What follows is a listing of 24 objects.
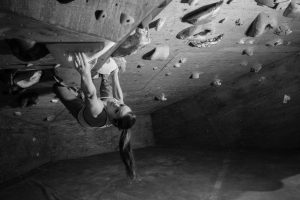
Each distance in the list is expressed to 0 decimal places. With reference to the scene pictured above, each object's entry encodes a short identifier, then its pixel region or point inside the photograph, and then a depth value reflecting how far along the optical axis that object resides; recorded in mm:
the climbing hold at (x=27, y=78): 2061
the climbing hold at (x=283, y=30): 2447
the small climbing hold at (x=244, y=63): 3281
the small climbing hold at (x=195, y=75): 3325
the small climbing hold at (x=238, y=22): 2116
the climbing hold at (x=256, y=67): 3522
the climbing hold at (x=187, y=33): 2096
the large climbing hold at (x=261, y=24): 2163
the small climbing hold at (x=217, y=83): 3836
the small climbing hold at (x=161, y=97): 4071
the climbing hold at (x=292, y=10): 2055
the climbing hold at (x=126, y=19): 1503
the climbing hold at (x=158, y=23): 1834
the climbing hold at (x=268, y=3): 1920
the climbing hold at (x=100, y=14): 1448
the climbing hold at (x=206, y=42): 2361
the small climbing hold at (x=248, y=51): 2867
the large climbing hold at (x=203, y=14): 1815
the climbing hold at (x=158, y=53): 2346
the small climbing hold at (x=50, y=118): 3744
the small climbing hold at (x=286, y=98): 3805
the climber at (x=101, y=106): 1839
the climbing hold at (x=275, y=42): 2770
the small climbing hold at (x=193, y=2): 1704
